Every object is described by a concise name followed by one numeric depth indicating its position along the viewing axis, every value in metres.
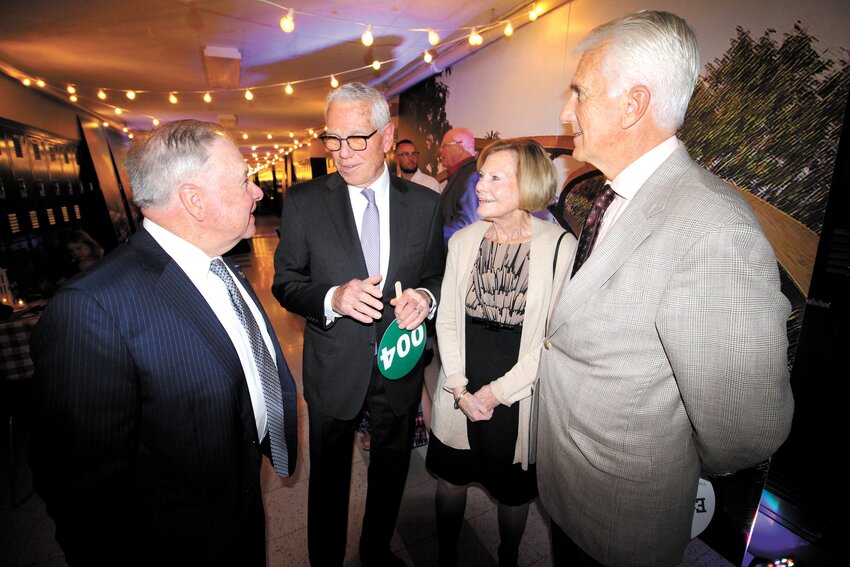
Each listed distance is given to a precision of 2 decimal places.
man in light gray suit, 0.81
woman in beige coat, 1.55
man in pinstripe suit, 0.83
